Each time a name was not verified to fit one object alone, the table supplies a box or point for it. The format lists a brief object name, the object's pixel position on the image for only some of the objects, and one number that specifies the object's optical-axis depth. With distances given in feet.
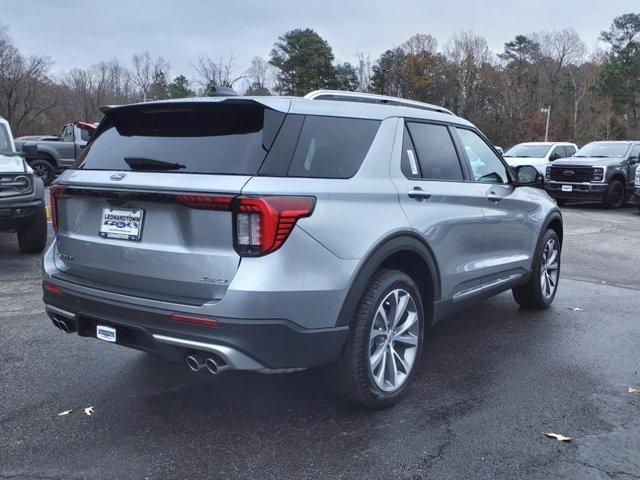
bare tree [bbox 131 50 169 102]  193.80
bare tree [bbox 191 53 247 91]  148.05
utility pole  158.38
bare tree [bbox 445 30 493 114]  187.09
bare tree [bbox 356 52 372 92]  204.23
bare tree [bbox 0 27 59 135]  139.33
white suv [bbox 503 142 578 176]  62.34
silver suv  9.34
